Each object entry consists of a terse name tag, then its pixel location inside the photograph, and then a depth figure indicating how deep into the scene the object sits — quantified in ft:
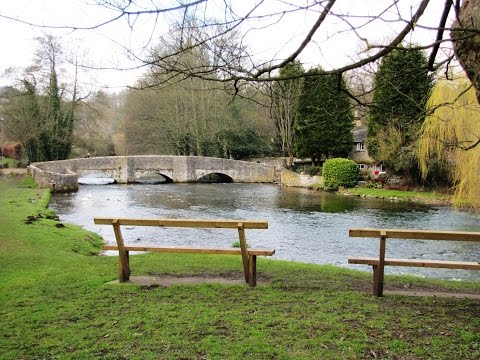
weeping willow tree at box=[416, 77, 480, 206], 55.21
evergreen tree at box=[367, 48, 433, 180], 92.38
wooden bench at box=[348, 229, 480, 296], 17.31
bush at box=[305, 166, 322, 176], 121.56
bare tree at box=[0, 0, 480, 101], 11.33
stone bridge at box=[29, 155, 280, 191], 122.71
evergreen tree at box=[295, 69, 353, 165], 127.24
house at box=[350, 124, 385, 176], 119.03
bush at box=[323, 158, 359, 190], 106.93
